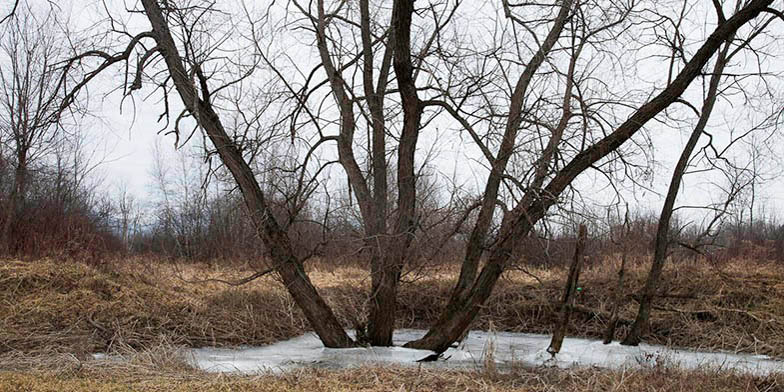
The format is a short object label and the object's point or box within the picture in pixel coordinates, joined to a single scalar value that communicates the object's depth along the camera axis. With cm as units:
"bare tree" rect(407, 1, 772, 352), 732
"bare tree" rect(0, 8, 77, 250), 1259
